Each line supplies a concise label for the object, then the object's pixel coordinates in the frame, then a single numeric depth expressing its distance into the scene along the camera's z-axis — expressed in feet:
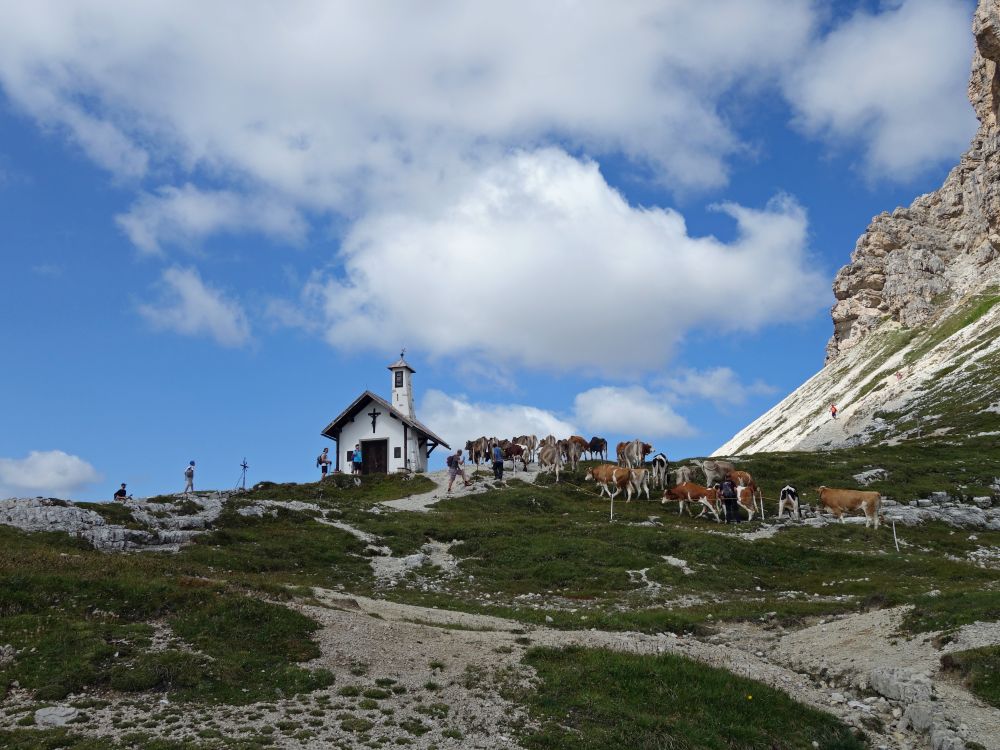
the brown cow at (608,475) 158.71
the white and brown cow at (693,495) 142.10
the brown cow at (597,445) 209.15
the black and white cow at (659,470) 168.04
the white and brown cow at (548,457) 191.01
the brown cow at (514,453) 204.54
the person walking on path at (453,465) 169.65
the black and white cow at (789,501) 136.56
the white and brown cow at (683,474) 169.48
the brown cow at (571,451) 191.81
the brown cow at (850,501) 125.70
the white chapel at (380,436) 214.07
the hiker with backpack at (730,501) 136.87
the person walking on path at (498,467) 180.24
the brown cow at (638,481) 158.92
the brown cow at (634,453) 186.09
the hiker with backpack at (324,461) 211.82
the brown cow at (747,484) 140.87
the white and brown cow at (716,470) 163.32
